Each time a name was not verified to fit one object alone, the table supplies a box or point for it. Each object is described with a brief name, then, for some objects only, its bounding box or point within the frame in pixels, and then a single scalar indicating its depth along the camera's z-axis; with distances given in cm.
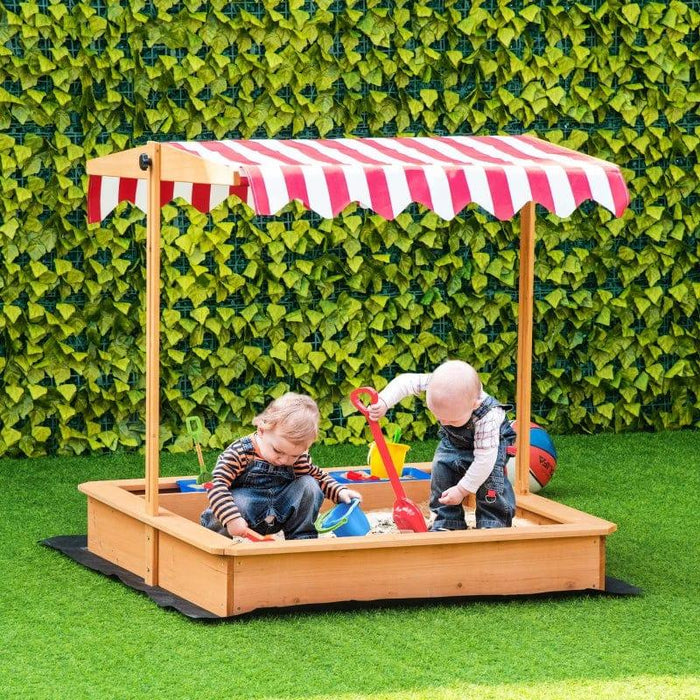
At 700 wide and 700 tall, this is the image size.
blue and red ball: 1130
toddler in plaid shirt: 910
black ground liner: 827
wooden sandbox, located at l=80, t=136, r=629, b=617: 811
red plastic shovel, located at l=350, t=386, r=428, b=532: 938
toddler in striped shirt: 870
